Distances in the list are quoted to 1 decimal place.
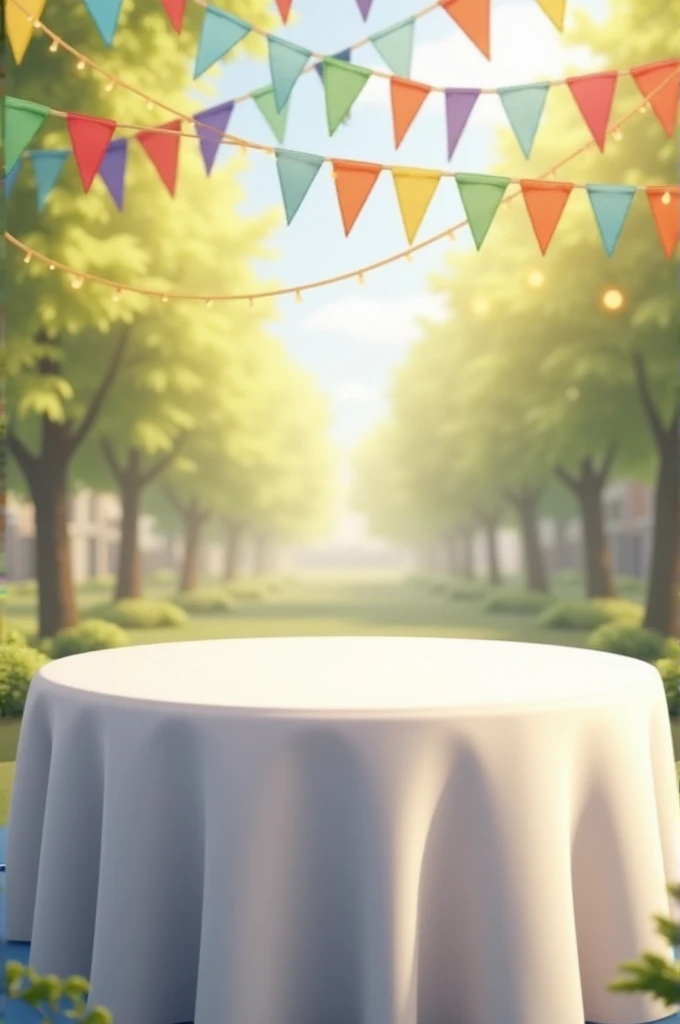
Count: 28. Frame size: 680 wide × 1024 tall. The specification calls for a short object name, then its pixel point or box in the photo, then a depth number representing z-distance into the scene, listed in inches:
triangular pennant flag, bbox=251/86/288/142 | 178.2
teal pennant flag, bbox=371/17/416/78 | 167.3
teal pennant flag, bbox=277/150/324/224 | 139.9
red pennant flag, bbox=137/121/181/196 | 169.2
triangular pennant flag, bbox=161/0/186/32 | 149.8
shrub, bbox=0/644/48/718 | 276.8
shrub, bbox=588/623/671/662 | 412.2
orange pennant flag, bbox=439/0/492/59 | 152.9
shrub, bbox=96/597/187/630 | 523.5
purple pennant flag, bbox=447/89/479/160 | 163.9
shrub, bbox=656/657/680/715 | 273.4
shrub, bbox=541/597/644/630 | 528.4
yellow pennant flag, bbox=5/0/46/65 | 132.4
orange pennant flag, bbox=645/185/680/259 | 155.0
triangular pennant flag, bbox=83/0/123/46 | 133.6
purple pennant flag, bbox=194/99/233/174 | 177.8
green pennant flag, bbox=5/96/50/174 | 127.8
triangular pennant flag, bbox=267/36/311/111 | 147.0
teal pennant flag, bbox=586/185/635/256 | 149.3
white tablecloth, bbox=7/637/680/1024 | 100.5
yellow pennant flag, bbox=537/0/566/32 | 147.1
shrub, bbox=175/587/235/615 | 674.2
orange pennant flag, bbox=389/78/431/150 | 153.7
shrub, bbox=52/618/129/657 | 378.9
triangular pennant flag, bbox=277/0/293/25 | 166.9
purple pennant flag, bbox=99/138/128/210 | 174.2
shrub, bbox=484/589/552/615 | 663.1
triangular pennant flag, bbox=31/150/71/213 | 165.0
